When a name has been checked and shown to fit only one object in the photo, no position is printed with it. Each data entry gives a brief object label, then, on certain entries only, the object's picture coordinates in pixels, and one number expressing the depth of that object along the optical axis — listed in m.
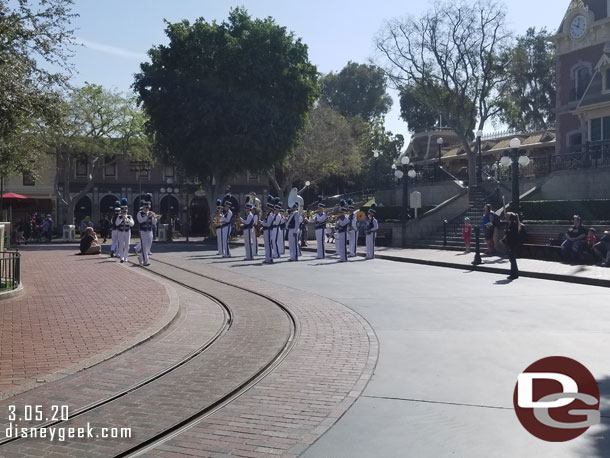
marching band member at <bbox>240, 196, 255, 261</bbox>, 23.45
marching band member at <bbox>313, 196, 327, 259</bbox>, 24.86
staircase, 27.05
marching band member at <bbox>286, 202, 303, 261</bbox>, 23.07
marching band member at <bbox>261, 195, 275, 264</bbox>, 22.36
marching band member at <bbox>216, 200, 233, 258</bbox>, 25.12
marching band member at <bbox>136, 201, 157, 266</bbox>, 20.95
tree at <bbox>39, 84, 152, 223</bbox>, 47.09
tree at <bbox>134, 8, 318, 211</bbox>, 37.16
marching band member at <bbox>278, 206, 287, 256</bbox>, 26.11
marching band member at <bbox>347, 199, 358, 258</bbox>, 24.91
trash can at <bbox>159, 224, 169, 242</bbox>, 41.28
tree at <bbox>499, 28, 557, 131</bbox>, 63.66
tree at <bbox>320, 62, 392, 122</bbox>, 76.38
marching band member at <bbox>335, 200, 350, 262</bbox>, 22.97
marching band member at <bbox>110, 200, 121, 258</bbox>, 23.02
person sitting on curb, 26.25
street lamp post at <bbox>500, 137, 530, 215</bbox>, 22.95
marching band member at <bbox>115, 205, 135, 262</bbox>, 22.48
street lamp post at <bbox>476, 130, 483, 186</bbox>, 36.15
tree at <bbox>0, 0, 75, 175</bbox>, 11.77
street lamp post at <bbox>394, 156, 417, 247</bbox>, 29.45
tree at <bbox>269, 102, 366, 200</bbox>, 50.94
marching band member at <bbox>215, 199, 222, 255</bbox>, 26.06
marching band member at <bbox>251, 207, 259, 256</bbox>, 23.97
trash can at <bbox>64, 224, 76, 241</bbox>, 42.81
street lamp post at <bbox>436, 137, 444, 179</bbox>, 39.59
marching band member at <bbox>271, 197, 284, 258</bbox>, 23.38
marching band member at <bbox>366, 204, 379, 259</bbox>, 23.87
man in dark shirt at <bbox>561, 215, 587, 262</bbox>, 19.25
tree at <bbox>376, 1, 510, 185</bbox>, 37.62
